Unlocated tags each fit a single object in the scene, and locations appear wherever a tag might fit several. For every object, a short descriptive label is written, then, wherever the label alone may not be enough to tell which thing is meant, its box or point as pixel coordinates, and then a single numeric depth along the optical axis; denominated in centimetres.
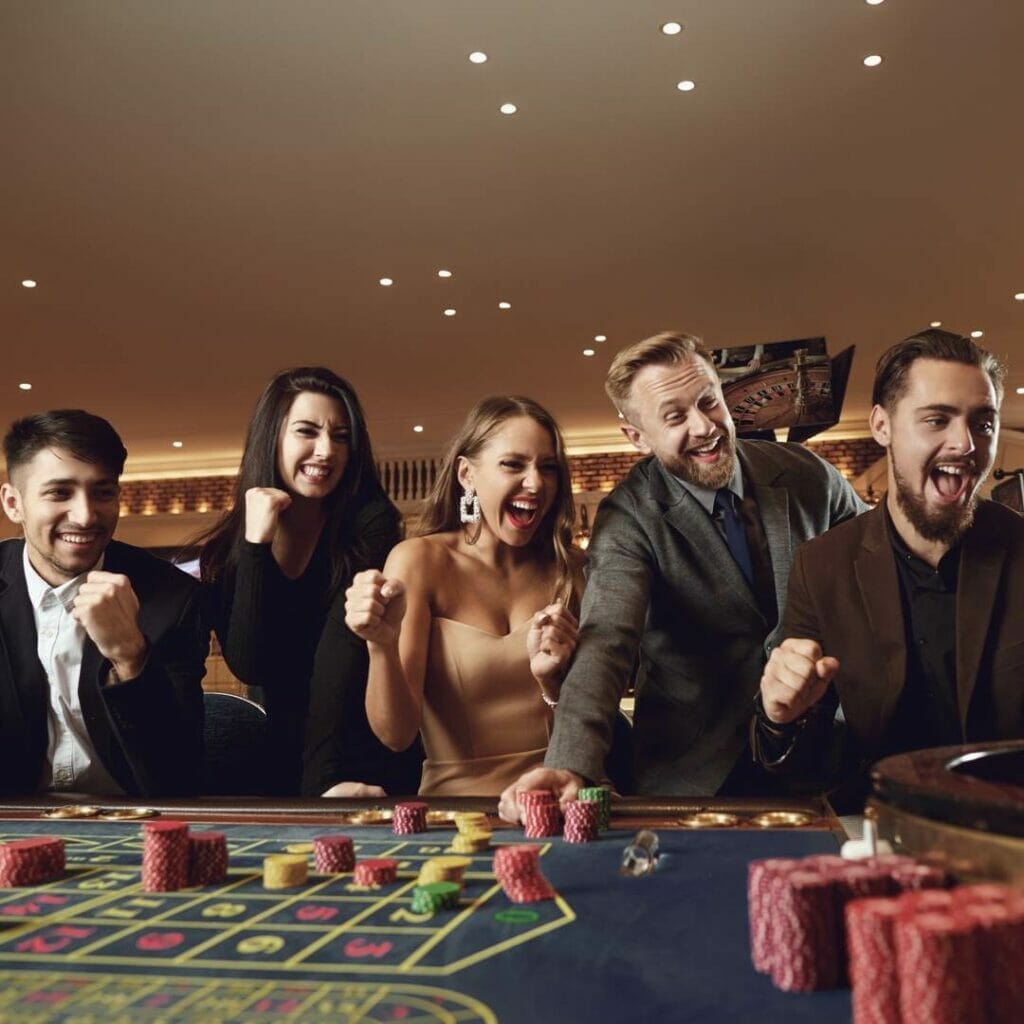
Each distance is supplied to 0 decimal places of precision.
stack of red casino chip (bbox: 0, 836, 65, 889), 110
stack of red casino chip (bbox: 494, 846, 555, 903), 99
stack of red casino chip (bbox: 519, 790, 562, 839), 137
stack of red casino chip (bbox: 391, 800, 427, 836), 142
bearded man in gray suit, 224
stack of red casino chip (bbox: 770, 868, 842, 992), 71
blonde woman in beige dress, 234
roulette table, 70
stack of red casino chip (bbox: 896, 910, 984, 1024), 59
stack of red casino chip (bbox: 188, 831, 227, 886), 110
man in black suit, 203
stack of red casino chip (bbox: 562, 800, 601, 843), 131
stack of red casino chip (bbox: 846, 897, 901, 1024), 62
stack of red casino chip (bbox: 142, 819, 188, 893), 107
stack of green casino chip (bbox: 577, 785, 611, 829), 140
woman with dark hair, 234
